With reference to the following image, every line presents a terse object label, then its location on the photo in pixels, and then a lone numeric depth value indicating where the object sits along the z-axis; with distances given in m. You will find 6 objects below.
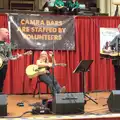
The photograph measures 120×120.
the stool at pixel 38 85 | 7.68
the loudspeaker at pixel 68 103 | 4.83
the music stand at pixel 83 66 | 6.12
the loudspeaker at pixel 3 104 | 4.70
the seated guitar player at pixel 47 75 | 7.10
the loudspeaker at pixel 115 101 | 4.93
